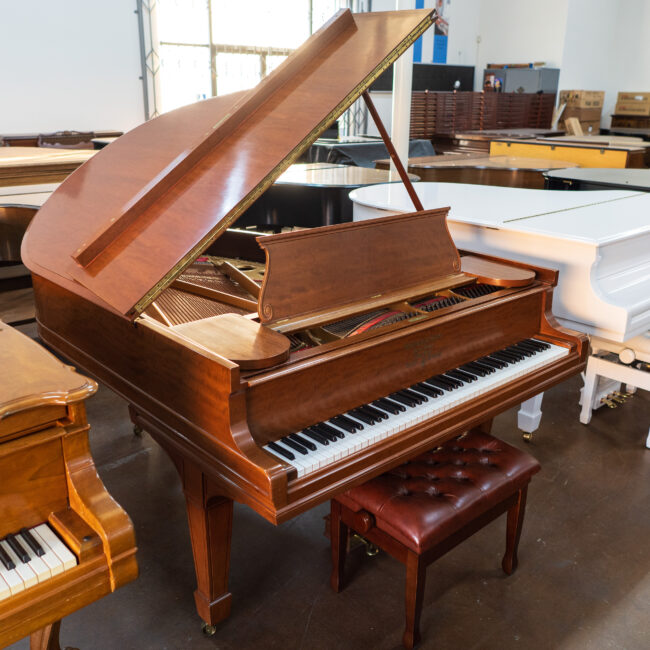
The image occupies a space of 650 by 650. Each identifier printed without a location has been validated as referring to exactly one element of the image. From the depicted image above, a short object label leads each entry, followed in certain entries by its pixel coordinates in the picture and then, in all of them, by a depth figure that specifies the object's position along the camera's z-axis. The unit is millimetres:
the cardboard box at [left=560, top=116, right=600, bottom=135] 12399
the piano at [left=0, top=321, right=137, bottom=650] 1183
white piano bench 2992
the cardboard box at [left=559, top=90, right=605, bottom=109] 12211
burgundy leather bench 1768
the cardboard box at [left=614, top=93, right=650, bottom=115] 12484
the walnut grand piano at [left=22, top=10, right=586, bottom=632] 1621
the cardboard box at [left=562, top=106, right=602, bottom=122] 12391
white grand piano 2547
